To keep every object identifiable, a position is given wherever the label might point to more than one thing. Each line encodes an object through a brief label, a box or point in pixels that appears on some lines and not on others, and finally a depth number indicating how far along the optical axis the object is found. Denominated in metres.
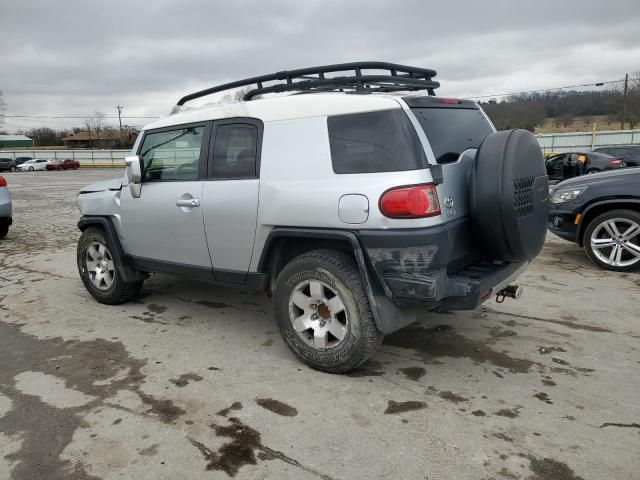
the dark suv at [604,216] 5.99
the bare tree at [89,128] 88.63
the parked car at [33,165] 47.50
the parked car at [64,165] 47.96
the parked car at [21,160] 50.56
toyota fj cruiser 3.07
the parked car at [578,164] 16.75
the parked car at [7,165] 46.72
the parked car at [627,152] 17.23
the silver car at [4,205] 8.74
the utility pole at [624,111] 40.88
